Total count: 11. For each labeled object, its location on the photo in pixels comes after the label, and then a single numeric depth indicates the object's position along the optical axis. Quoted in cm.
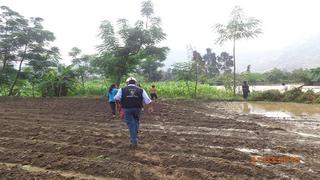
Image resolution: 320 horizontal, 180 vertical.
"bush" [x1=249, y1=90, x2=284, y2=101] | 1418
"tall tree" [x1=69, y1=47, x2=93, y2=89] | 1739
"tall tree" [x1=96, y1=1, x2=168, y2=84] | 1529
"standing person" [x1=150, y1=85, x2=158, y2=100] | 1220
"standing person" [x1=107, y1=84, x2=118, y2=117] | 864
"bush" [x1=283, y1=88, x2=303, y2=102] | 1376
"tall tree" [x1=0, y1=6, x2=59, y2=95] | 1610
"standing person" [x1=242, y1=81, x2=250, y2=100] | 1442
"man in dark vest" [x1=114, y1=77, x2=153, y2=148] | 536
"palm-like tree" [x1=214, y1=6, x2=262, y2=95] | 1577
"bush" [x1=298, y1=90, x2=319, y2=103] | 1324
